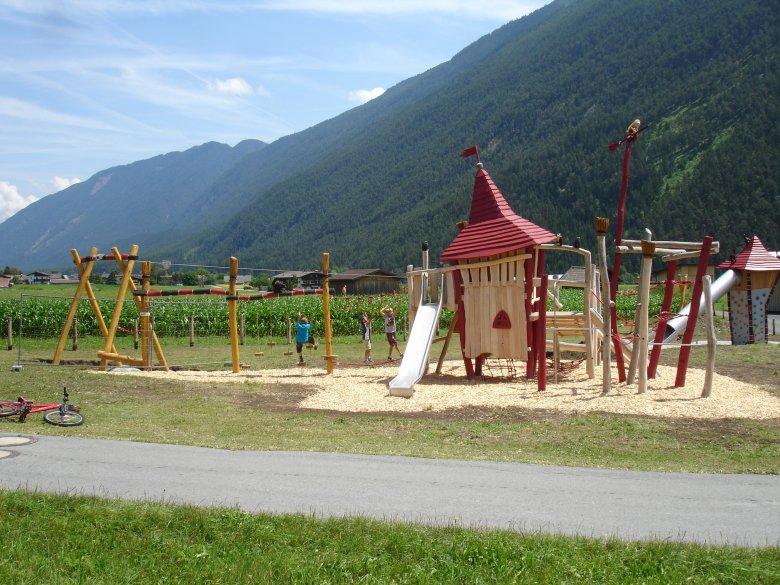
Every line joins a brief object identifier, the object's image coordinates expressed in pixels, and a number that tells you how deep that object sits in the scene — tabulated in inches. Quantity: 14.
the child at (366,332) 865.5
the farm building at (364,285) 3272.4
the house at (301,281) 3112.7
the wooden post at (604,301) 533.0
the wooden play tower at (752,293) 1028.5
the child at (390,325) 885.2
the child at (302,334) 849.5
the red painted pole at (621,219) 585.6
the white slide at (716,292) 956.6
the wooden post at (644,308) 536.4
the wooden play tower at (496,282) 629.9
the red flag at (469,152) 711.7
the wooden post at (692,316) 555.2
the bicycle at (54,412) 421.4
